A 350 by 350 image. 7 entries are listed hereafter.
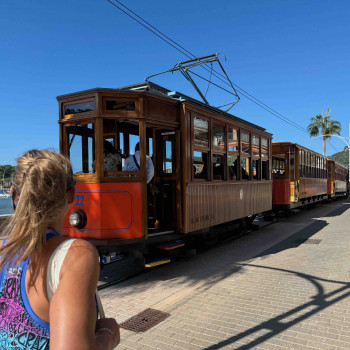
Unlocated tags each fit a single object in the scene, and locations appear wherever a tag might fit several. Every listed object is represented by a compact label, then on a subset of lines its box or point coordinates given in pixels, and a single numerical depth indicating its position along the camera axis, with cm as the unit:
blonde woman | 91
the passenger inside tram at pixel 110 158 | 502
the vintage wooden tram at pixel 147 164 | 480
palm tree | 4350
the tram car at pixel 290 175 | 1229
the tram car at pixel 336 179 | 2122
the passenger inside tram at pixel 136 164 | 510
